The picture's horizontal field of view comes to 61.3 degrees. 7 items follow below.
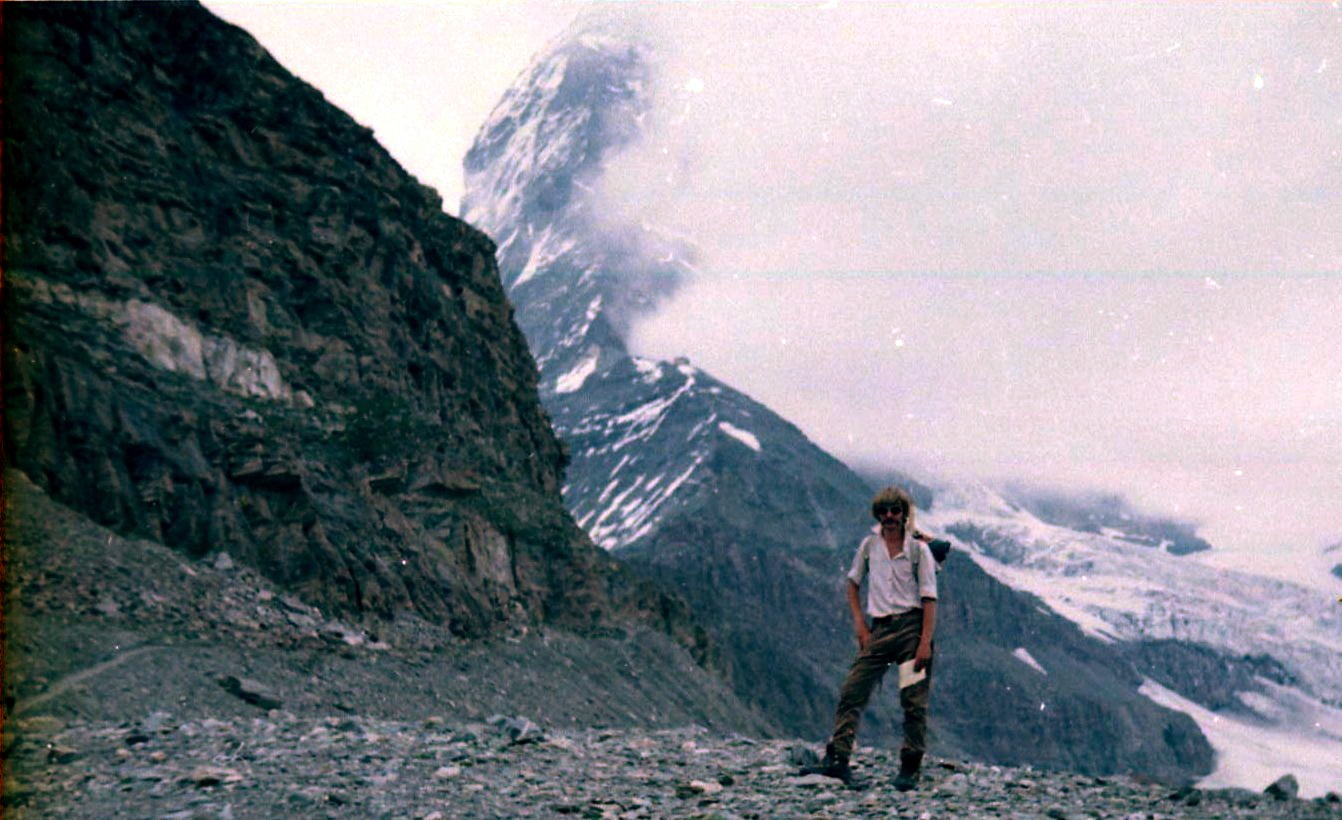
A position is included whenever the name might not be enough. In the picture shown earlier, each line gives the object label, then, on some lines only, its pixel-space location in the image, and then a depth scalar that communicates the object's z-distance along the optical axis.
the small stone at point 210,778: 9.28
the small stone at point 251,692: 21.17
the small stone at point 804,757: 11.14
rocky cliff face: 34.69
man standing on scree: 10.02
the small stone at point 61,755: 10.44
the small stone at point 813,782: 10.08
